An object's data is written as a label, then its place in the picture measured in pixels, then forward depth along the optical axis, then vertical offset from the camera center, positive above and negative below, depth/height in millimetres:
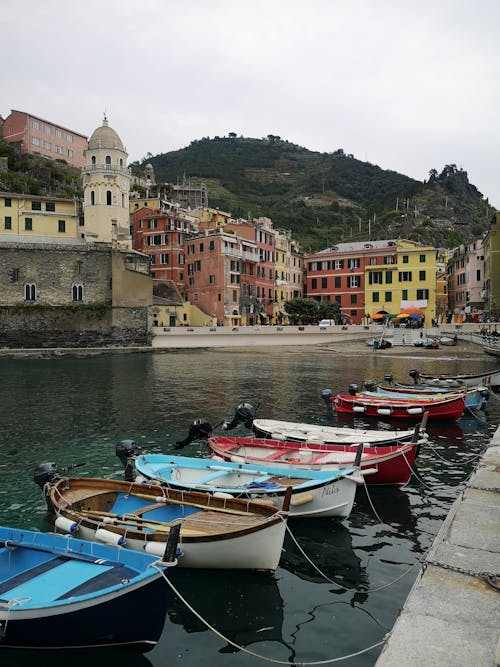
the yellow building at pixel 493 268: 66500 +5608
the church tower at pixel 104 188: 71938 +17141
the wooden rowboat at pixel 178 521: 8672 -3569
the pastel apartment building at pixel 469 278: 78125 +5295
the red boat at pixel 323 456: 13641 -3759
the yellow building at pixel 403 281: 73625 +4554
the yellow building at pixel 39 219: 71750 +13151
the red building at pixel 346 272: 77375 +6322
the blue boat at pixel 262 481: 11055 -3654
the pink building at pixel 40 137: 107125 +37009
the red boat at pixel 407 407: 22547 -3970
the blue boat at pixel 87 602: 6434 -3494
